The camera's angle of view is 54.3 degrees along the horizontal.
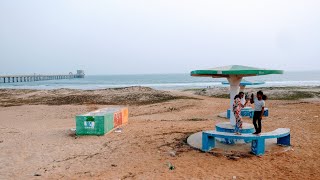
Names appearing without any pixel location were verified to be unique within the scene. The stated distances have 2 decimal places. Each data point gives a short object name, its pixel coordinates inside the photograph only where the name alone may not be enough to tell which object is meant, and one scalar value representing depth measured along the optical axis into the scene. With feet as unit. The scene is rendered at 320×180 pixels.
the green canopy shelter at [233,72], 29.01
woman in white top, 30.30
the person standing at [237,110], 30.58
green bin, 39.22
